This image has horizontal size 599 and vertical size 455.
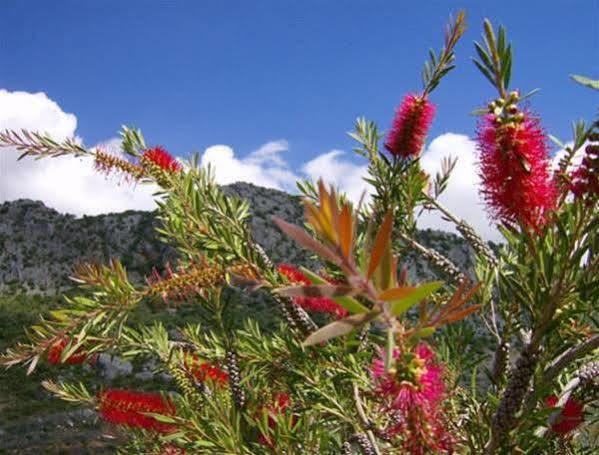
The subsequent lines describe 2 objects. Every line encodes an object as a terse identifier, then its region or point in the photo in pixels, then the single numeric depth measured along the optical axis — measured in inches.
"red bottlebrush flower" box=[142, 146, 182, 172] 39.9
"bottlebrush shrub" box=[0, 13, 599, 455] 15.7
